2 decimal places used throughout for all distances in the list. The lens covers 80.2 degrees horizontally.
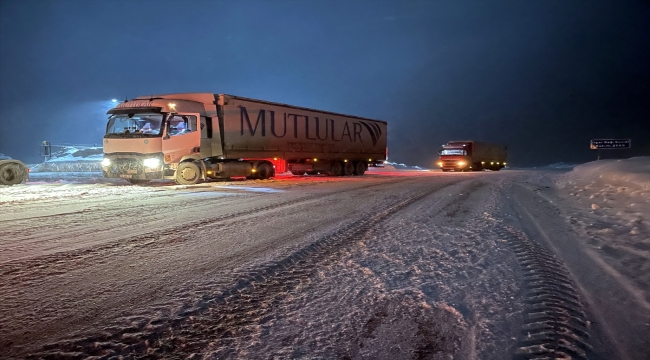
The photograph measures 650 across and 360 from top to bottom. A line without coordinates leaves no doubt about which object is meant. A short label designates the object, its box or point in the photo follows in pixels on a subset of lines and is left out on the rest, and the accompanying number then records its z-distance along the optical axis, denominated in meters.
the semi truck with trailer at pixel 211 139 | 15.30
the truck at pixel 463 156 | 36.53
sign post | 47.44
